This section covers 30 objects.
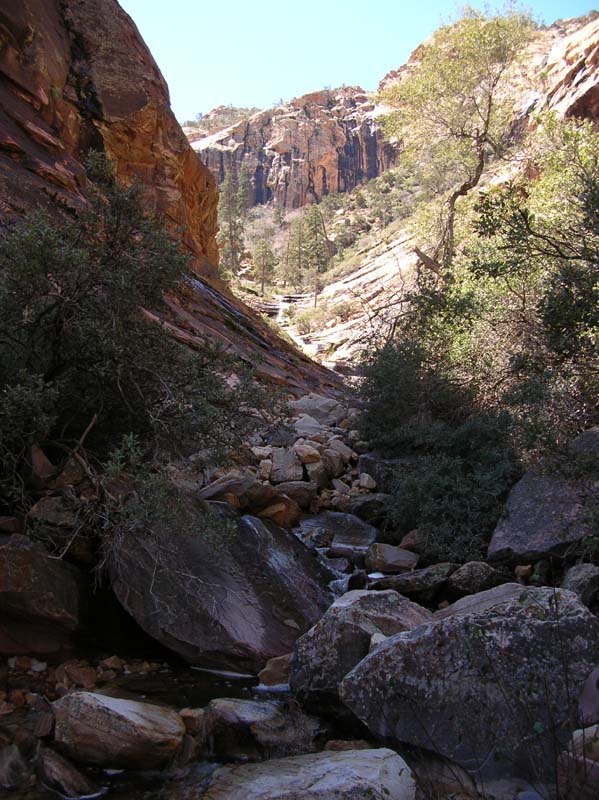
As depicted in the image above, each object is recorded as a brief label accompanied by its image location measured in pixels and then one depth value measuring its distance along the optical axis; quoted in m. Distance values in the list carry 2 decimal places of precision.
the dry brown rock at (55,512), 4.97
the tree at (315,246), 52.66
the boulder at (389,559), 6.78
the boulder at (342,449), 9.96
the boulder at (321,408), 12.80
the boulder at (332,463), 9.37
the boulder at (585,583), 5.09
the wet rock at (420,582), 6.00
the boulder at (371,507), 8.34
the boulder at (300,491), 8.37
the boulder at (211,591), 4.91
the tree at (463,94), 17.64
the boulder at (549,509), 5.98
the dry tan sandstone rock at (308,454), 9.09
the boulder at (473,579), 5.95
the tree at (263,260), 52.62
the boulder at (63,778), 3.34
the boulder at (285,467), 8.69
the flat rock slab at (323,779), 2.97
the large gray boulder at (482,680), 3.33
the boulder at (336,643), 4.23
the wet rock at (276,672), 4.71
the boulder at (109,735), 3.51
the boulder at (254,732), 3.79
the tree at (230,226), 52.59
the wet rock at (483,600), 4.55
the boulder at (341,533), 7.23
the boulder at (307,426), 10.70
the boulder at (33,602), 4.45
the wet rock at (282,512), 7.34
